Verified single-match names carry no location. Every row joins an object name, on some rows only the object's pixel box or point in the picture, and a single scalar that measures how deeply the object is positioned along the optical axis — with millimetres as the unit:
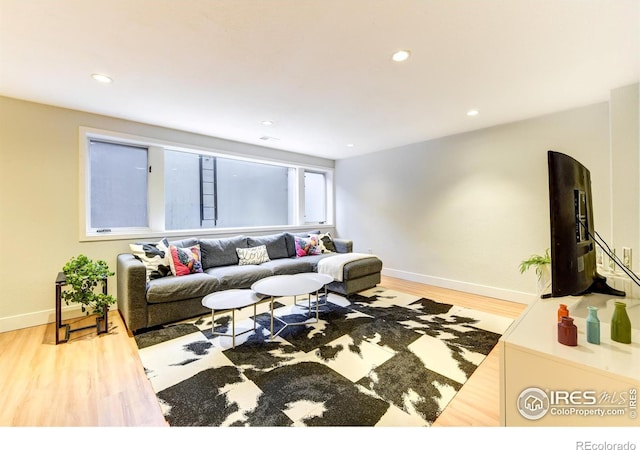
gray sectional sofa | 2523
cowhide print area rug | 1509
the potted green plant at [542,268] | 2567
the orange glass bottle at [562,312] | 1069
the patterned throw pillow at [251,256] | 3789
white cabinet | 813
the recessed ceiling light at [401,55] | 1849
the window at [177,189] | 3184
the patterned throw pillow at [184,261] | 3062
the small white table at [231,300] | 2242
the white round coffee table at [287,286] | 2453
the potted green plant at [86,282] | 2428
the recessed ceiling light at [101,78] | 2133
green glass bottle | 971
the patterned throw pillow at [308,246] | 4426
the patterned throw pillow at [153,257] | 2914
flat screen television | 1111
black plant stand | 2309
